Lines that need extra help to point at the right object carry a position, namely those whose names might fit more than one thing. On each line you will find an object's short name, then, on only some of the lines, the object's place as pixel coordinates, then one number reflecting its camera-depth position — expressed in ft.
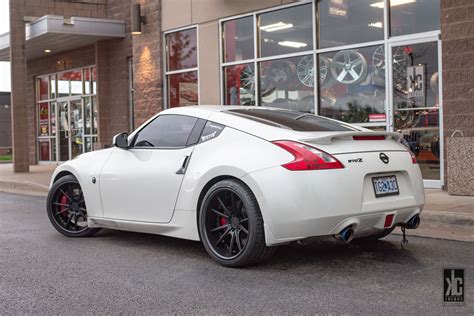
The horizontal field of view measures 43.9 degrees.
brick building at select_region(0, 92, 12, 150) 142.20
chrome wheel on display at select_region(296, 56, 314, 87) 38.45
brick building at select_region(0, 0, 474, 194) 31.14
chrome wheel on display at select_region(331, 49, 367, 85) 35.60
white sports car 14.82
